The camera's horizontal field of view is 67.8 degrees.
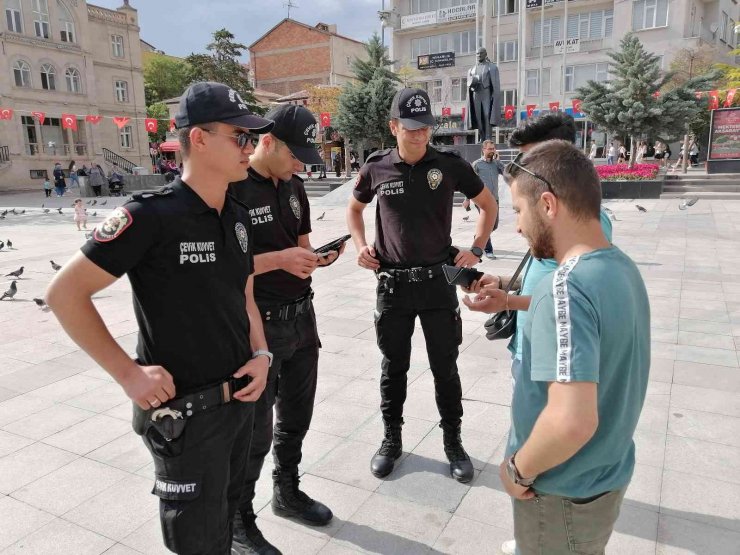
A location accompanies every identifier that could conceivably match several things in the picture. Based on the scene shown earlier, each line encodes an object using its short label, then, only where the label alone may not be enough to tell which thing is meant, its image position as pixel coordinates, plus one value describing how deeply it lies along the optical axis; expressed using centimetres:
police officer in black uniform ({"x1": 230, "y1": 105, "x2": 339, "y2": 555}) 264
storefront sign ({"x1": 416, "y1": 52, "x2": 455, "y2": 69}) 4478
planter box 1980
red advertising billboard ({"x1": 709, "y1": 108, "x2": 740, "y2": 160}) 2189
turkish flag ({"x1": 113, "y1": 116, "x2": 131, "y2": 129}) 2681
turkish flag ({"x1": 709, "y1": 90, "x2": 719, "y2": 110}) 2289
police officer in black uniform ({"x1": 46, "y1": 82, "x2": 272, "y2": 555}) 169
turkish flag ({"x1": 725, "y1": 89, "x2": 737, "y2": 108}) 2239
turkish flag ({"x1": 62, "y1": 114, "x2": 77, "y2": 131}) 2918
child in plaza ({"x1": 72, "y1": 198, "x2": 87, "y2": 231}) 1591
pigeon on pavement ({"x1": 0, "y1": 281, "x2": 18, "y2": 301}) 809
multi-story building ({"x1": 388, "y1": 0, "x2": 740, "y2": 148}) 3716
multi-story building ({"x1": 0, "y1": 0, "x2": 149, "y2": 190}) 3406
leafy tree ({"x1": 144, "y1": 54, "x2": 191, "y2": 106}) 5928
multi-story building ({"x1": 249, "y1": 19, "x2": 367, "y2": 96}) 5459
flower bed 2066
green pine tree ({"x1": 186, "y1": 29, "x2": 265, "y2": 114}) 4381
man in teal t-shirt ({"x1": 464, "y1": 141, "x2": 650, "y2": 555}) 139
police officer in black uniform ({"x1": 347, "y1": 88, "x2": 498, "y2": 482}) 327
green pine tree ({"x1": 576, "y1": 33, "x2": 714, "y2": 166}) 2284
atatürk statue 1534
